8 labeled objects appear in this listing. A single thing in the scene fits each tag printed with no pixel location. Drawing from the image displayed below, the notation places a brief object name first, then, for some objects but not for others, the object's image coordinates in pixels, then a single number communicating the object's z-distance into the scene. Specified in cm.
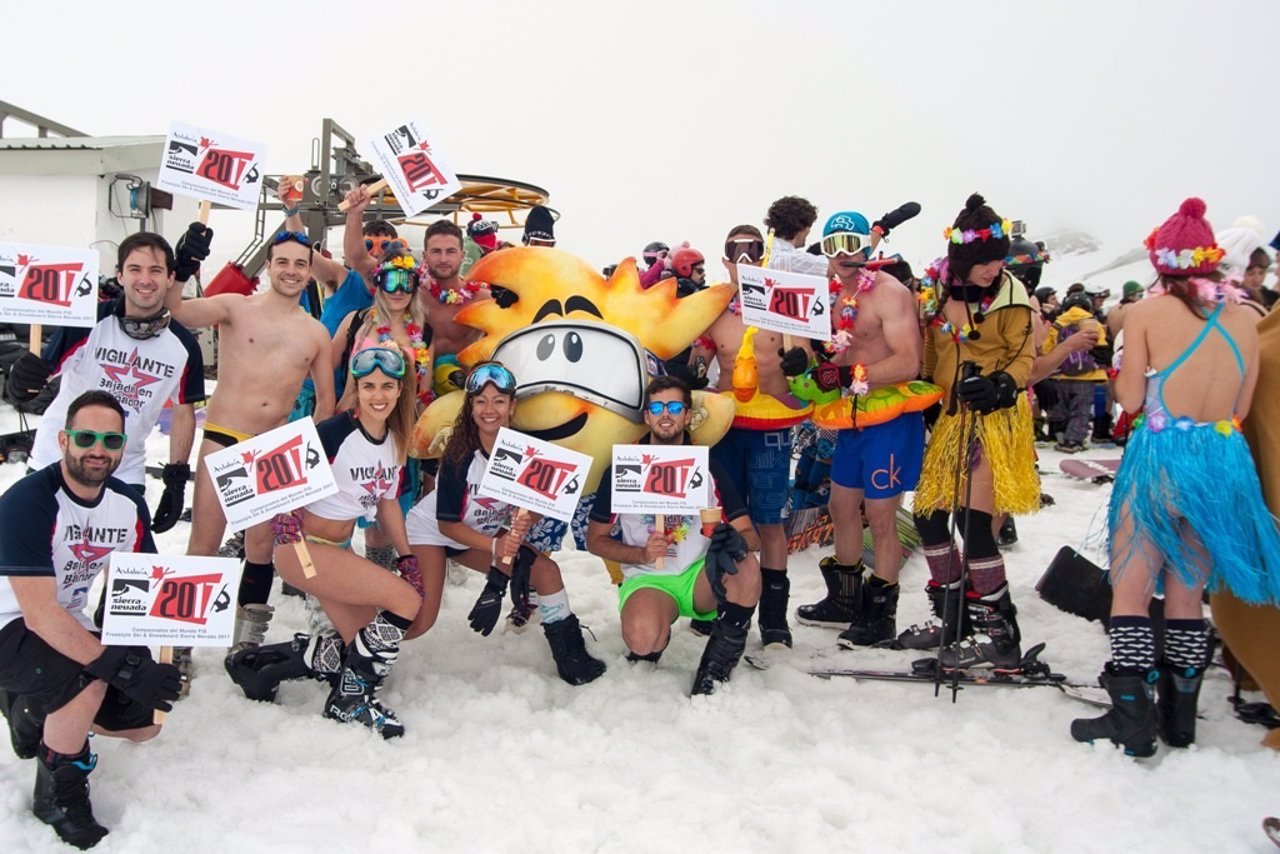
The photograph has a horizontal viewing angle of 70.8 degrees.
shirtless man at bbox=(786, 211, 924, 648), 382
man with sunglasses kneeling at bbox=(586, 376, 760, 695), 343
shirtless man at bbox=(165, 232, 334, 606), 354
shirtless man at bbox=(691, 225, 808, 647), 396
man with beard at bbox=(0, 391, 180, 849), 240
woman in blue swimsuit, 288
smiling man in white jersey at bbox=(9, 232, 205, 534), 318
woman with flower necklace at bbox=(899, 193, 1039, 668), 358
